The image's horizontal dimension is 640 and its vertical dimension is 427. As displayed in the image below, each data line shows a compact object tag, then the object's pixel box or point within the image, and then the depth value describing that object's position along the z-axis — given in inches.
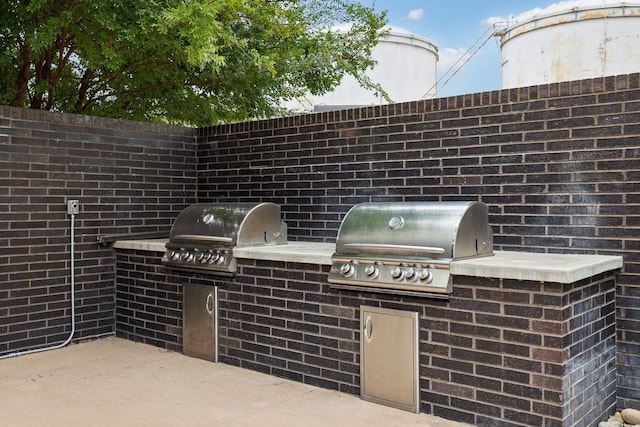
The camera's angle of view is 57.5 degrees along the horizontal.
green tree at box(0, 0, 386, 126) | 223.9
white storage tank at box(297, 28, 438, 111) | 518.9
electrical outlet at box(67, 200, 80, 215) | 200.8
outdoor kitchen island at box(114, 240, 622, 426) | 116.5
